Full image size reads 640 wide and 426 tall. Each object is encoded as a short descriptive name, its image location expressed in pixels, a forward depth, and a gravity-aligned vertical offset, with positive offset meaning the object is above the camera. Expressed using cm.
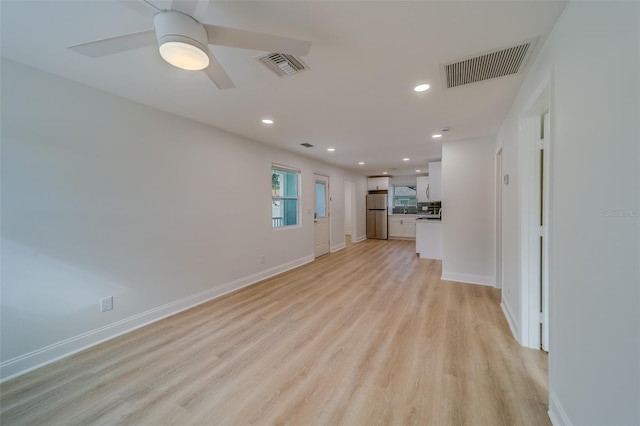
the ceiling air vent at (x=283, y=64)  176 +111
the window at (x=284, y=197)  479 +28
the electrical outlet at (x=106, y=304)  234 -90
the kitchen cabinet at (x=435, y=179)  592 +75
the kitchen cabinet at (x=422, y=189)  699 +62
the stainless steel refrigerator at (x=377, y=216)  887 -21
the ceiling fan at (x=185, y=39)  117 +88
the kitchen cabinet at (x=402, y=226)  878 -58
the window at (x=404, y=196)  949 +56
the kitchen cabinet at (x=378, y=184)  893 +97
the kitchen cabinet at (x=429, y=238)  577 -68
